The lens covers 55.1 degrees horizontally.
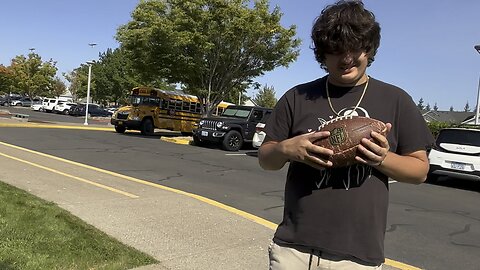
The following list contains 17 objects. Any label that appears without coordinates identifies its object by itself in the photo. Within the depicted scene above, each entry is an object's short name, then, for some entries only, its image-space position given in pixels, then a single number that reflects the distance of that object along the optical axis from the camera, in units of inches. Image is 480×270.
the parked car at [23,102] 2474.2
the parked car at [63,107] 1916.8
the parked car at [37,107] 2012.1
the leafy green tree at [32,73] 2347.4
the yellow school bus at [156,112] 887.7
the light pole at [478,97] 677.7
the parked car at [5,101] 2493.8
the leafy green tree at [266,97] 2728.8
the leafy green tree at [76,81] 2661.4
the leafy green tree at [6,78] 2522.1
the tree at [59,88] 3042.1
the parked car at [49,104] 1948.8
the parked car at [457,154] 437.1
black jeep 677.9
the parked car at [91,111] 1820.9
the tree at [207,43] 753.0
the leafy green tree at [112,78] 2249.9
